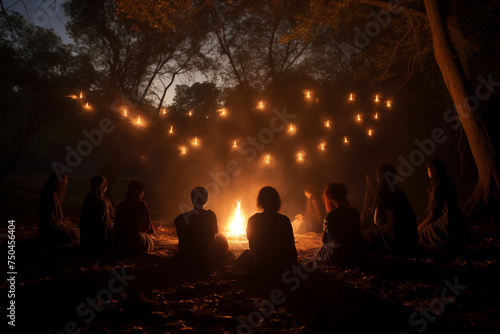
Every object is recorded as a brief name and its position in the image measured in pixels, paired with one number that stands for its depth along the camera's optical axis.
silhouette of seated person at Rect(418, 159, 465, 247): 4.91
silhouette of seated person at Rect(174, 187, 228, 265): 4.48
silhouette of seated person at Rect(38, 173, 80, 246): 5.57
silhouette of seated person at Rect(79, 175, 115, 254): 5.15
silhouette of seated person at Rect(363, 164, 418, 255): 4.66
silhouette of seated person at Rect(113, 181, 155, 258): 4.89
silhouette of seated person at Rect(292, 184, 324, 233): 8.50
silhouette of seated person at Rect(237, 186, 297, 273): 4.03
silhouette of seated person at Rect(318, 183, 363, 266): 4.26
